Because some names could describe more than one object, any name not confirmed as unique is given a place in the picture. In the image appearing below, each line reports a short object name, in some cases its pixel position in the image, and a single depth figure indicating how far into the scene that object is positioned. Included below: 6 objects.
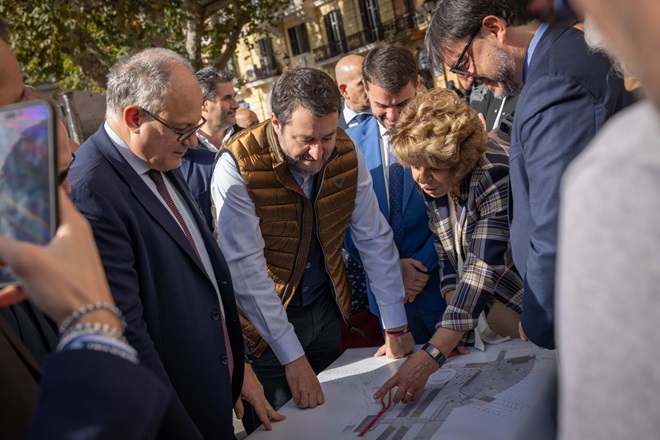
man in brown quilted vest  2.89
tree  14.18
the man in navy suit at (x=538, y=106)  1.89
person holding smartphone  0.94
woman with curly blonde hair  2.65
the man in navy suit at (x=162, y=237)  2.12
